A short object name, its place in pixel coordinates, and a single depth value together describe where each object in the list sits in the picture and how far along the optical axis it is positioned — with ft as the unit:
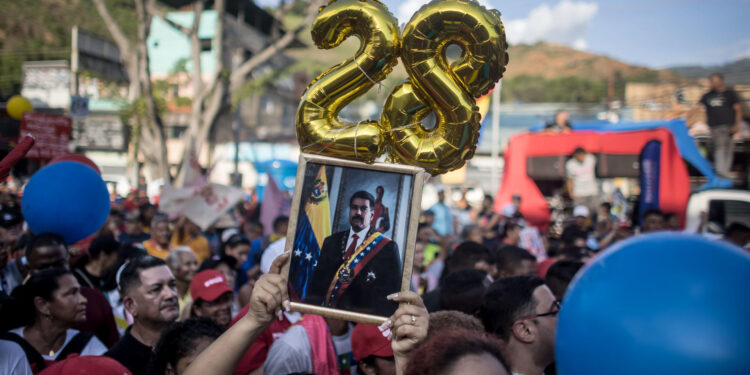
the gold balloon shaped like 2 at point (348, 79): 6.94
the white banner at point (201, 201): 24.63
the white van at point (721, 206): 27.07
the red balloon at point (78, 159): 16.21
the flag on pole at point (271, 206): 31.35
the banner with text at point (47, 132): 21.29
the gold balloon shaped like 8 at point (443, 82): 6.75
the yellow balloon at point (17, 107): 26.45
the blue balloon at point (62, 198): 14.05
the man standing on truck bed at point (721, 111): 29.22
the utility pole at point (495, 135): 63.31
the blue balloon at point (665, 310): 3.74
